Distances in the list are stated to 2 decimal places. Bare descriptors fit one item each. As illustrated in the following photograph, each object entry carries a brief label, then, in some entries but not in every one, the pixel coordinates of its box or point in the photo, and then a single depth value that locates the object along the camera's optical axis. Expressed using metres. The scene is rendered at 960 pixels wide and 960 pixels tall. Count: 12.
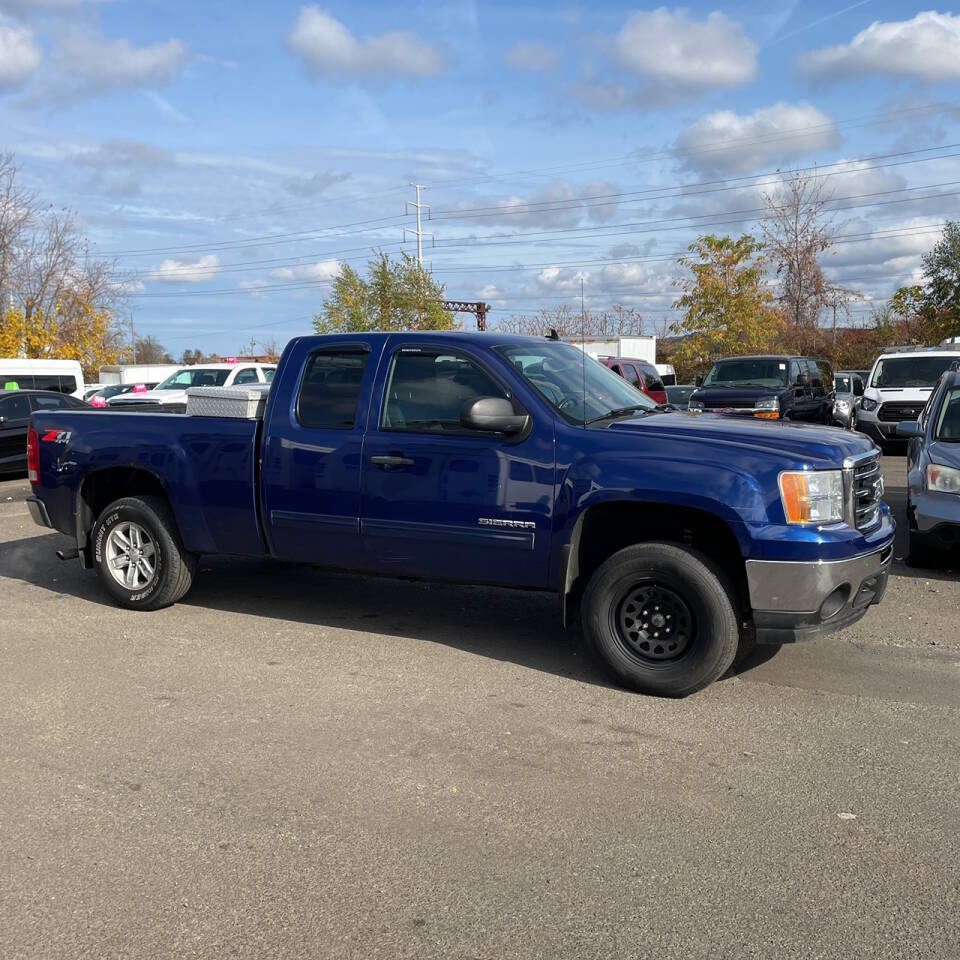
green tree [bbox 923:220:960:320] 35.66
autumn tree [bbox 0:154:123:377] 42.47
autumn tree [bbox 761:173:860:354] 43.34
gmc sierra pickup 5.13
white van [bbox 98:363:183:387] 50.28
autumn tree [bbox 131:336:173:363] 106.56
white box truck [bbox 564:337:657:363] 48.00
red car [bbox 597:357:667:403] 18.97
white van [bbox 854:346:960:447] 19.05
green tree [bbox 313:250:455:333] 36.47
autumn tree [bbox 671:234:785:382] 39.38
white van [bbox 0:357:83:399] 22.19
